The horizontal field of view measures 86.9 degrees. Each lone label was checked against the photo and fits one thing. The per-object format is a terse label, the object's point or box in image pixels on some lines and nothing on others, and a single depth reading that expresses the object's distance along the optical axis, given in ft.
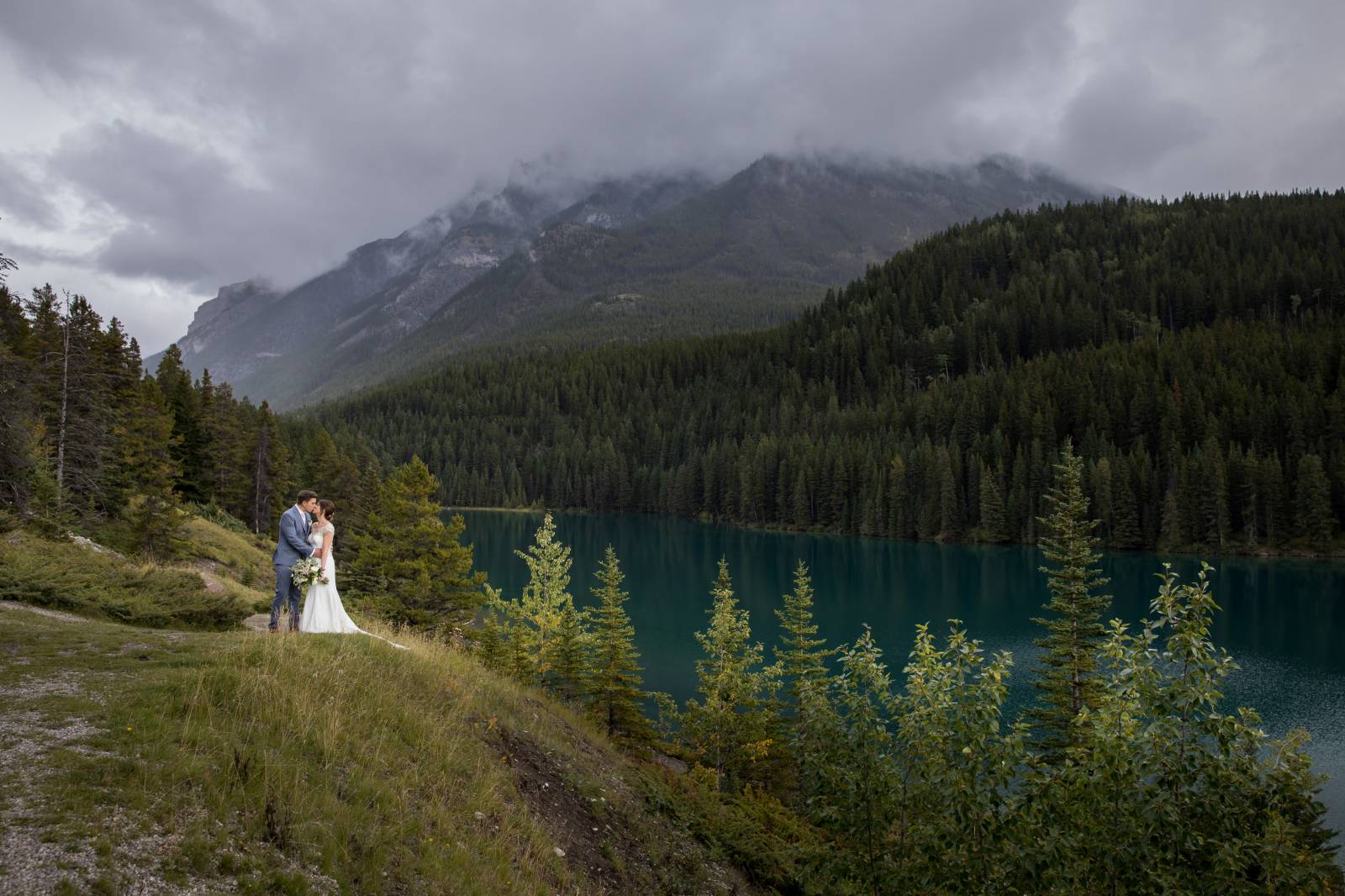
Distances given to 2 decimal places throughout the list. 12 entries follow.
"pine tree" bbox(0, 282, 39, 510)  76.89
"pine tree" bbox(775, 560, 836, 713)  78.79
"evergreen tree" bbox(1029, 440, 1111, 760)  70.08
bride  49.37
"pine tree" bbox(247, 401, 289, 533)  209.87
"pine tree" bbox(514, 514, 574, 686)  102.27
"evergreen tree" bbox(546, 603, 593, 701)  82.38
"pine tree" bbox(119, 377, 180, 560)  110.83
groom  48.37
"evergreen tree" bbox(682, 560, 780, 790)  72.95
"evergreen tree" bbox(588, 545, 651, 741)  76.69
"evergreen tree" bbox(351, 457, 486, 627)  99.71
